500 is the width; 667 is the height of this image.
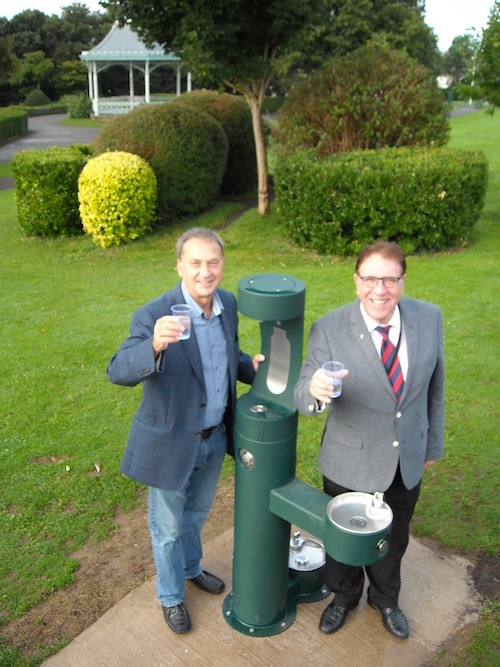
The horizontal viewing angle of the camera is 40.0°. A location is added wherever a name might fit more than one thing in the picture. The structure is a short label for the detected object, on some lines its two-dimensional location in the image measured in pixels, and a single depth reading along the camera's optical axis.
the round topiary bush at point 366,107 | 11.40
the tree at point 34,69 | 47.99
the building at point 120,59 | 39.22
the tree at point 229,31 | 9.85
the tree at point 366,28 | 30.70
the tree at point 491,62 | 9.97
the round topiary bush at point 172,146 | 11.46
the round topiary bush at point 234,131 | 14.69
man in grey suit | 2.76
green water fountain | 2.67
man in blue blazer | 2.84
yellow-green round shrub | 10.53
